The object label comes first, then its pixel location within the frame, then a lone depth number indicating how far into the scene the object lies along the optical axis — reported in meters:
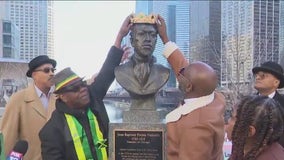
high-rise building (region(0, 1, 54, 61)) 80.56
